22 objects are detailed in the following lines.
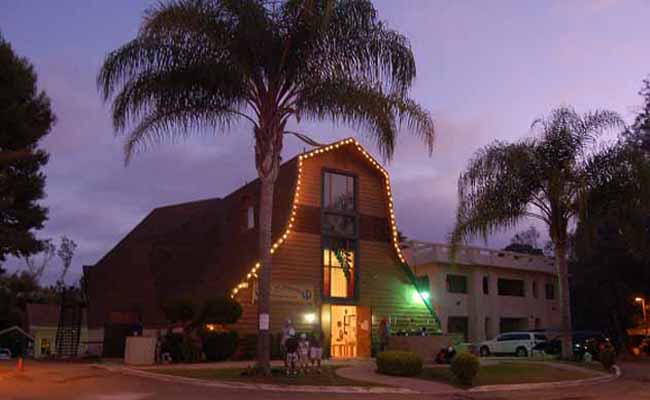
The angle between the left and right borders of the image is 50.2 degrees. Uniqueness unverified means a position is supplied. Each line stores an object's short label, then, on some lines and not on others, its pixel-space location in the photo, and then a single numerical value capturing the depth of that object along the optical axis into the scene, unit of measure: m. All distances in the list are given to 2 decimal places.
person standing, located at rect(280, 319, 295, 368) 19.05
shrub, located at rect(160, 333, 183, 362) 24.26
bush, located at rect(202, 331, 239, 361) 24.66
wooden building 27.67
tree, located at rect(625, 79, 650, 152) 34.91
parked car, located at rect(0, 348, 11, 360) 38.86
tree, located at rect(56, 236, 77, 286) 67.81
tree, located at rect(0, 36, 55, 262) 26.72
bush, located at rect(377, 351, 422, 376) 19.03
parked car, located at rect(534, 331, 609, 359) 28.06
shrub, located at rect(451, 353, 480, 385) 17.47
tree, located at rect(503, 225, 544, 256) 66.06
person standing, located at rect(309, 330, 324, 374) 19.55
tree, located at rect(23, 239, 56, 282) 56.59
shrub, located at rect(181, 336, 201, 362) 23.98
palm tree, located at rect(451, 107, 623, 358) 25.55
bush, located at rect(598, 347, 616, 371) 23.64
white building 43.12
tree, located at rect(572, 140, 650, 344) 24.84
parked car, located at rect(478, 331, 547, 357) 35.78
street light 41.22
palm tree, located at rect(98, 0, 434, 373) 18.20
